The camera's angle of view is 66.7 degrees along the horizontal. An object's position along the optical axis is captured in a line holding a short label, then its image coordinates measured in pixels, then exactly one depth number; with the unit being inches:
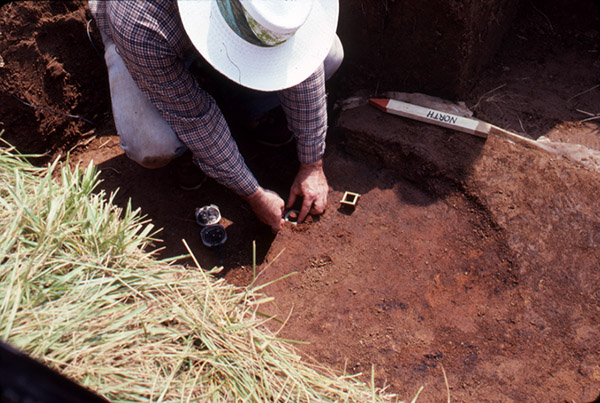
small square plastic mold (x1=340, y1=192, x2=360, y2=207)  99.8
